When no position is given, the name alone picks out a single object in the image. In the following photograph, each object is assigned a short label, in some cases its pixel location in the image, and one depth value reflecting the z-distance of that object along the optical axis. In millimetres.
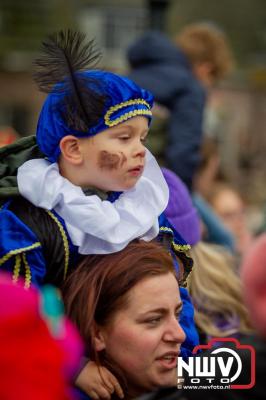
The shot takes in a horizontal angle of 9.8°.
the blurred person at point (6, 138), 6189
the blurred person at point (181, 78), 8768
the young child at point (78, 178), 3947
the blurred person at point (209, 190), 8959
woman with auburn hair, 3791
